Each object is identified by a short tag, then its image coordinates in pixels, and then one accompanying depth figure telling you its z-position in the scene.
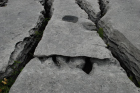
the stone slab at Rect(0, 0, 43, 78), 2.34
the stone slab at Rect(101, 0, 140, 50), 2.62
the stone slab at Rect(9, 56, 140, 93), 1.77
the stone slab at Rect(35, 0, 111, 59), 2.22
